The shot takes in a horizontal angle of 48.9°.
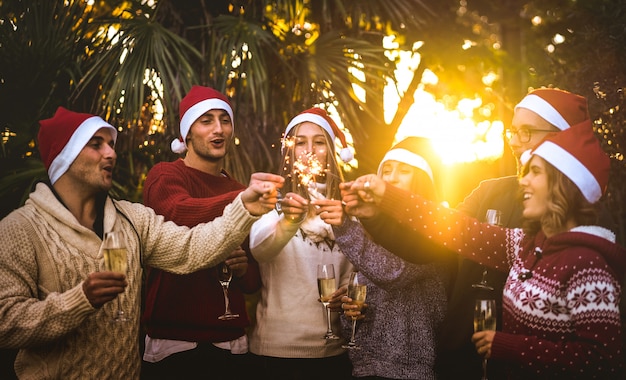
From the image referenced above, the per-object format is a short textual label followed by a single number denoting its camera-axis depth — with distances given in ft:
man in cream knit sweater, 9.34
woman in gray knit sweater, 11.08
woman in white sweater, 11.72
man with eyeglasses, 11.62
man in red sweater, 11.94
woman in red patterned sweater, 8.70
